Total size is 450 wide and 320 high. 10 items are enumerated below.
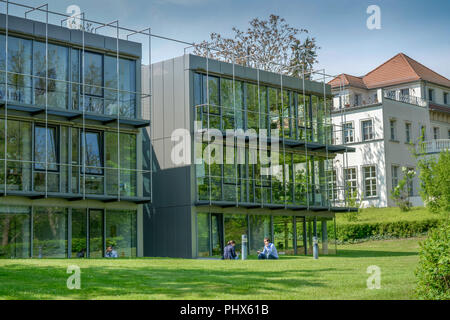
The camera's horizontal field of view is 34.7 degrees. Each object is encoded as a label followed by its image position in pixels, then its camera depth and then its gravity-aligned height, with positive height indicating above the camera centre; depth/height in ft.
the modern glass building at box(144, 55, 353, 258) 102.27 +8.59
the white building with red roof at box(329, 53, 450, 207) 169.17 +18.92
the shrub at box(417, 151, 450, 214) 135.13 +5.88
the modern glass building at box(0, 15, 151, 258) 85.56 +10.06
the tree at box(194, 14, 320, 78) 156.97 +38.68
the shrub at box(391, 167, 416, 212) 155.74 +5.22
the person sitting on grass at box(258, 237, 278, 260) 90.84 -4.40
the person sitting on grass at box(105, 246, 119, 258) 91.56 -4.00
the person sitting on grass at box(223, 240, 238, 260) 92.48 -4.37
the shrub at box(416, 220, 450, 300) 43.24 -3.34
